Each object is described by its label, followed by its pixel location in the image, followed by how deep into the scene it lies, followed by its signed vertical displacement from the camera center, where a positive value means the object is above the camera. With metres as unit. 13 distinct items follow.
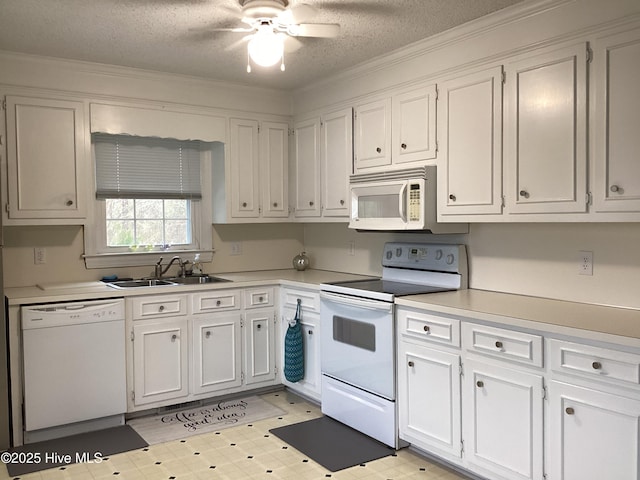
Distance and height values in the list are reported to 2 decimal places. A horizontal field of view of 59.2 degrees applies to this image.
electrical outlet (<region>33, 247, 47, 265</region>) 3.90 -0.19
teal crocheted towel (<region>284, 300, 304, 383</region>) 3.99 -0.90
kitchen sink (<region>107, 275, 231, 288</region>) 4.01 -0.41
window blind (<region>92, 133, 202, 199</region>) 4.18 +0.47
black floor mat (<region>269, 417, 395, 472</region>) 3.11 -1.28
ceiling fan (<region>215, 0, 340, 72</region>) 2.66 +0.99
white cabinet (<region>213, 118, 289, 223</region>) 4.46 +0.43
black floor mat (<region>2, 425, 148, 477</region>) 3.09 -1.29
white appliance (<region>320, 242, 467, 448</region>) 3.20 -0.65
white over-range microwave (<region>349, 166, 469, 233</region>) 3.39 +0.15
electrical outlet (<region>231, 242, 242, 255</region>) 4.78 -0.18
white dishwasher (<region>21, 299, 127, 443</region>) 3.33 -0.83
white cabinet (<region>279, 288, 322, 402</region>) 3.90 -0.76
